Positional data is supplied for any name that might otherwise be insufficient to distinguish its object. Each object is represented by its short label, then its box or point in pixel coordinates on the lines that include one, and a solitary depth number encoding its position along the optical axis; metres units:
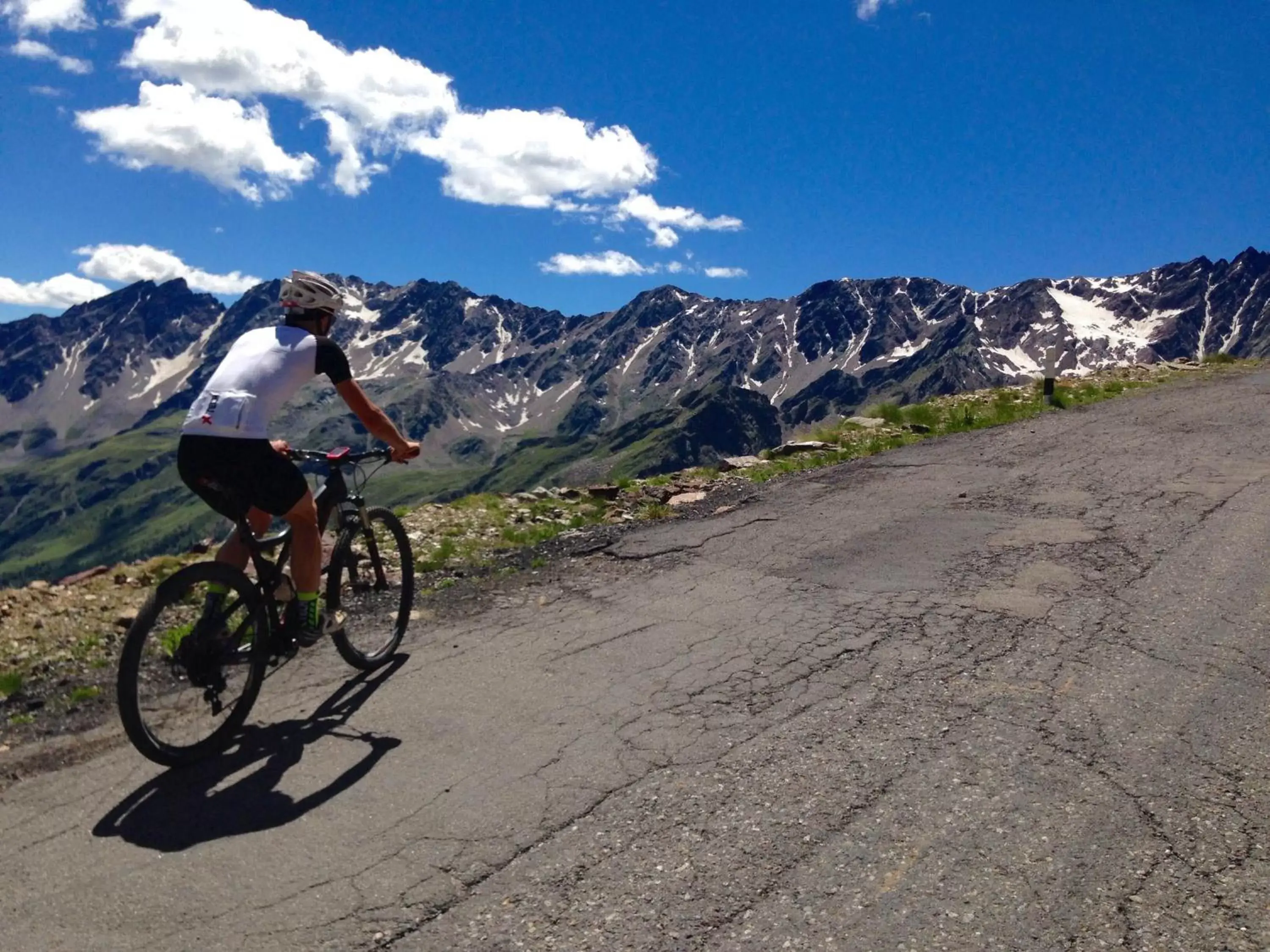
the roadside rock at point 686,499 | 12.48
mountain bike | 5.25
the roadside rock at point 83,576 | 10.19
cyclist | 5.54
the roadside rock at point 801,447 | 15.69
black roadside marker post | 19.23
